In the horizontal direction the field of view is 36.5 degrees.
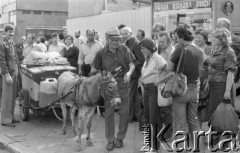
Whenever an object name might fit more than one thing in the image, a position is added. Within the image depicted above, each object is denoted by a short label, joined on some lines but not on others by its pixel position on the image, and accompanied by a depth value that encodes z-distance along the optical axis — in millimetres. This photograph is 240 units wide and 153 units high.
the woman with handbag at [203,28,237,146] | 5250
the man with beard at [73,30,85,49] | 10555
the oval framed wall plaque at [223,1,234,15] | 7785
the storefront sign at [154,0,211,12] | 7890
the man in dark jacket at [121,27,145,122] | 7184
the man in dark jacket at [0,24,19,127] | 7211
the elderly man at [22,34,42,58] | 10016
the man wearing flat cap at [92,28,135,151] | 5633
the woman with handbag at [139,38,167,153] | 5414
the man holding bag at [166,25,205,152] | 4777
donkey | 5316
